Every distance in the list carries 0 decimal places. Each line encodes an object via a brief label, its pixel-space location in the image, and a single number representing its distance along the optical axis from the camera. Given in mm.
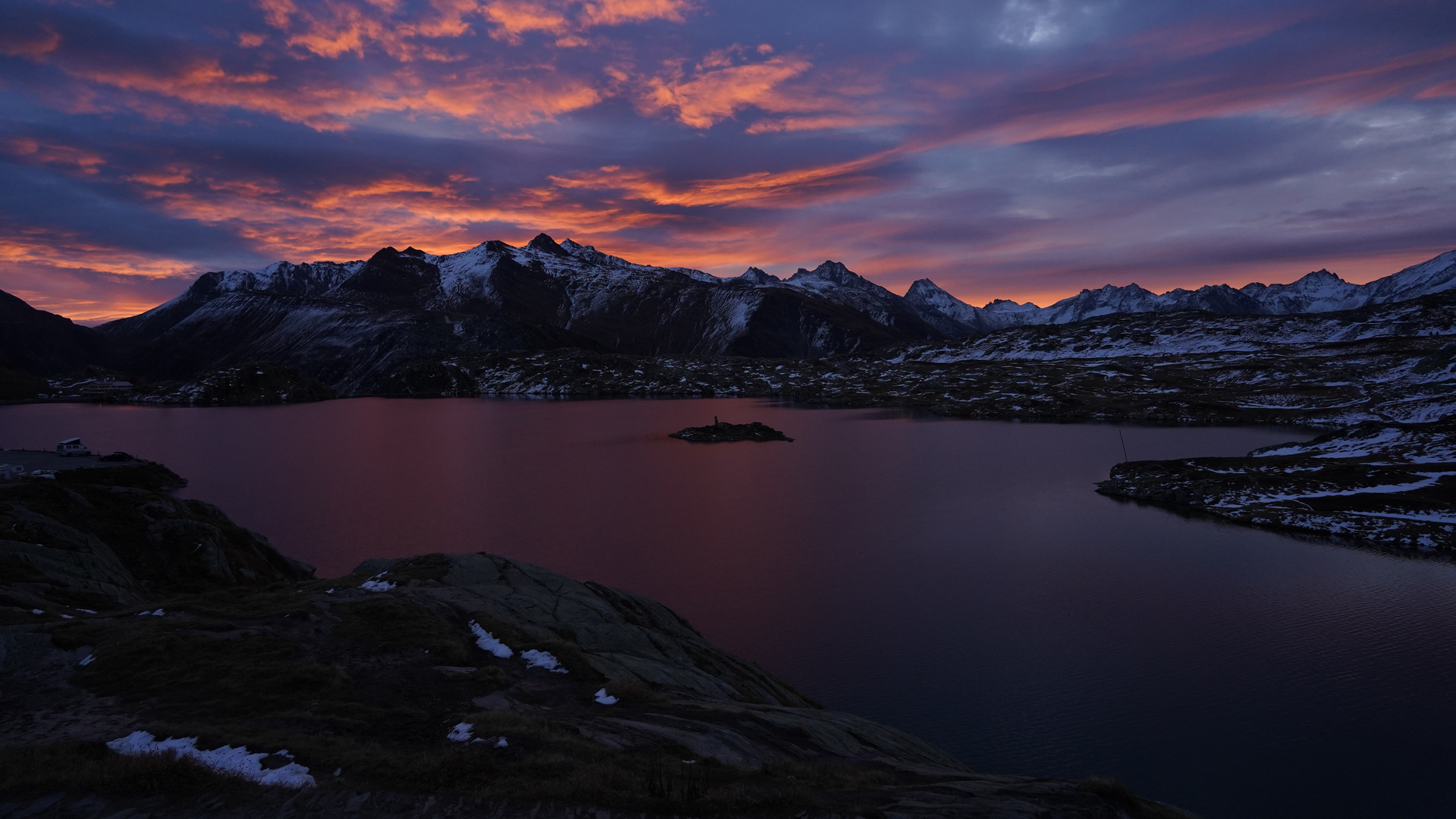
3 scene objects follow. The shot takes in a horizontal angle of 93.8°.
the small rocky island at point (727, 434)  139625
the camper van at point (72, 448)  74188
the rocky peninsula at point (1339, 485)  62531
